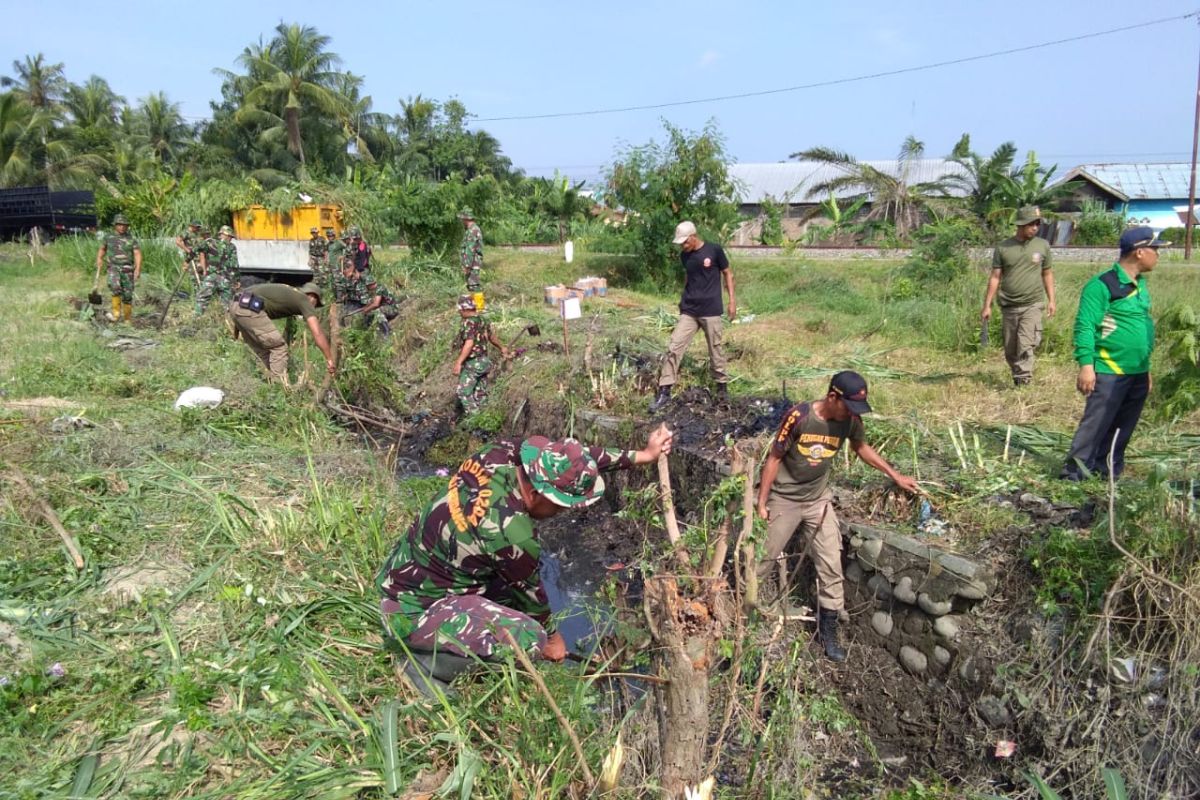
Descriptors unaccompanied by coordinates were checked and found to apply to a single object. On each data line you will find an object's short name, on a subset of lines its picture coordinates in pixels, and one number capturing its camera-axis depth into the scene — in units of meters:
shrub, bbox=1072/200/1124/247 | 22.05
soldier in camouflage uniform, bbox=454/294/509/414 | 7.46
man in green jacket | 4.19
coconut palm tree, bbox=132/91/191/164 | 37.47
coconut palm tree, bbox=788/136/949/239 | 22.83
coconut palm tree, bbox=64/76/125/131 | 34.75
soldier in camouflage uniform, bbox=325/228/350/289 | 10.96
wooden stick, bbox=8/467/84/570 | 3.84
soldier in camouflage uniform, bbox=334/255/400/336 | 10.80
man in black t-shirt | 6.74
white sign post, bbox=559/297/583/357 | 7.57
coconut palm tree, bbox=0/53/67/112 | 33.84
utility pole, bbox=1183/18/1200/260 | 16.68
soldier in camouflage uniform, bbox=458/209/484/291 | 11.65
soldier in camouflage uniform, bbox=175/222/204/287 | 13.09
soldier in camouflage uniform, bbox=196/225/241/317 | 11.73
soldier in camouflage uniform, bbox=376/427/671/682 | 2.92
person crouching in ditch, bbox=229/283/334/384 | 7.43
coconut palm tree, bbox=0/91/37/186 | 28.69
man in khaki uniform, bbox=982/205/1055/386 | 6.37
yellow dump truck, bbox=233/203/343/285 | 14.02
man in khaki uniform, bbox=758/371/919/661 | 4.02
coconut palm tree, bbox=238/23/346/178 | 32.31
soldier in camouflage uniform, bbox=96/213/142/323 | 11.60
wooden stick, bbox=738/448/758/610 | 2.60
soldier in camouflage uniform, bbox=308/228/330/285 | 12.14
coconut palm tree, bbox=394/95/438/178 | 35.69
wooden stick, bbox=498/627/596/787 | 2.39
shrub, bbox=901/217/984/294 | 11.33
